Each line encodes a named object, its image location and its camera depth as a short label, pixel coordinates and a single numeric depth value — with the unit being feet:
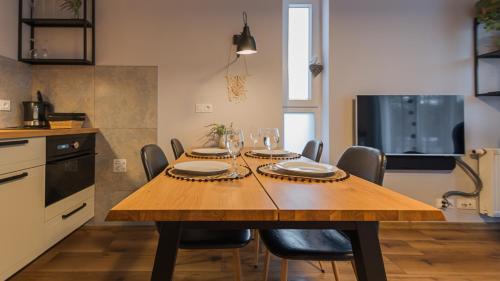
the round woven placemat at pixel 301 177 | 3.43
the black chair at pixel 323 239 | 3.80
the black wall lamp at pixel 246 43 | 7.66
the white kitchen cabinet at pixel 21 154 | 5.23
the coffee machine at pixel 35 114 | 8.11
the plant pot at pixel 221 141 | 8.32
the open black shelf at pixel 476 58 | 8.85
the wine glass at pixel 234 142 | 3.80
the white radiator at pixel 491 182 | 8.41
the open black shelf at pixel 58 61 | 8.25
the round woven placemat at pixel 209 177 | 3.37
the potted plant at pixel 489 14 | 8.25
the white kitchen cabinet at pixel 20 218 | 5.30
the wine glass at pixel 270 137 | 4.86
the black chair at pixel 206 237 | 4.12
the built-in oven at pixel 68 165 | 6.68
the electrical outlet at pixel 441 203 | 8.98
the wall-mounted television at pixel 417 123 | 8.57
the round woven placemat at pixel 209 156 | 5.86
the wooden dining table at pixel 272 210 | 2.24
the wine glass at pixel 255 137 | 4.93
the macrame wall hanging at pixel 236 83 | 9.16
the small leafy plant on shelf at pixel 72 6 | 8.42
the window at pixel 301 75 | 9.93
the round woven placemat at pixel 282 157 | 5.74
